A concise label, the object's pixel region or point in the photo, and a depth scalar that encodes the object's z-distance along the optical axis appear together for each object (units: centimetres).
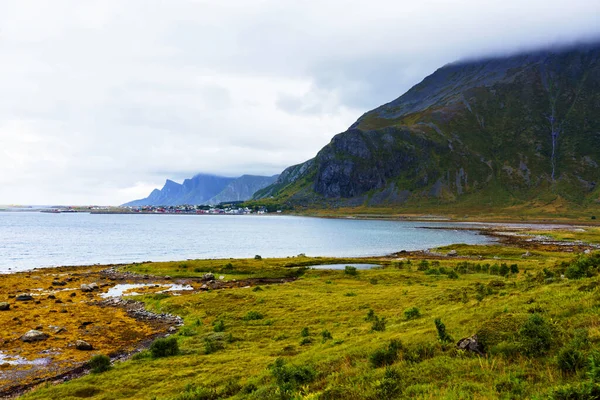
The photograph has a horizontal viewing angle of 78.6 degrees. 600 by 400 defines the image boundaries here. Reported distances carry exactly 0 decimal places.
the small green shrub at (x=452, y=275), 6228
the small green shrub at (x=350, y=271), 7094
